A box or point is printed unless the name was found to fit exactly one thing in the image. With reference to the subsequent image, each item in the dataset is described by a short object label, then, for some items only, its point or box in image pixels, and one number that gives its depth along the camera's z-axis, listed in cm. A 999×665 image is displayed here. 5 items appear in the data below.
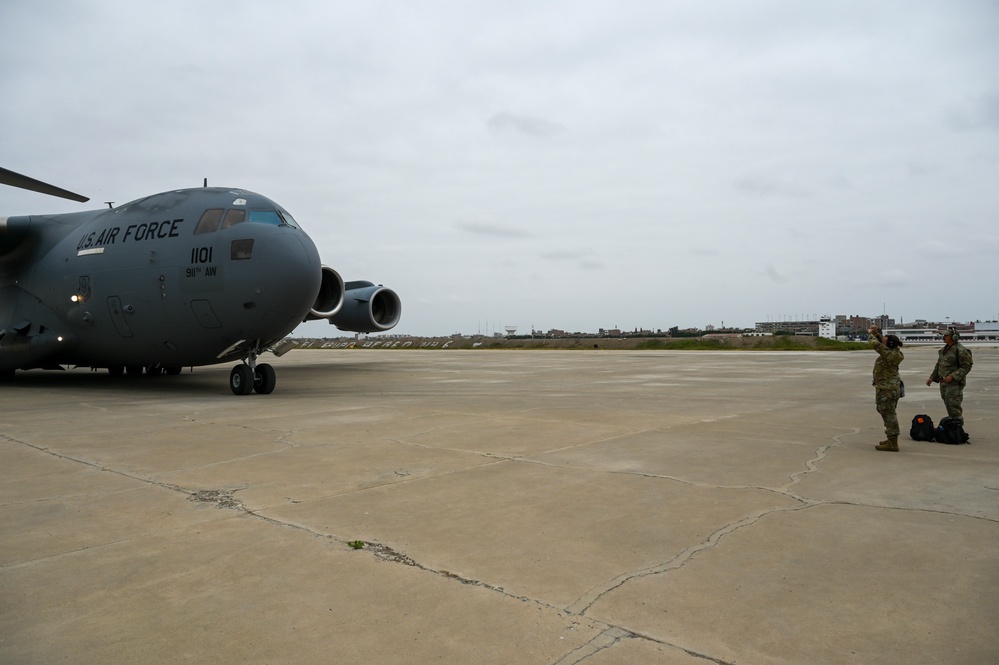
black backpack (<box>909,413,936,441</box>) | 725
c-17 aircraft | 1161
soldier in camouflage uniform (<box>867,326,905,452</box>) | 659
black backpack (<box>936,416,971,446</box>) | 699
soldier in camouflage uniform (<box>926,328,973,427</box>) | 718
